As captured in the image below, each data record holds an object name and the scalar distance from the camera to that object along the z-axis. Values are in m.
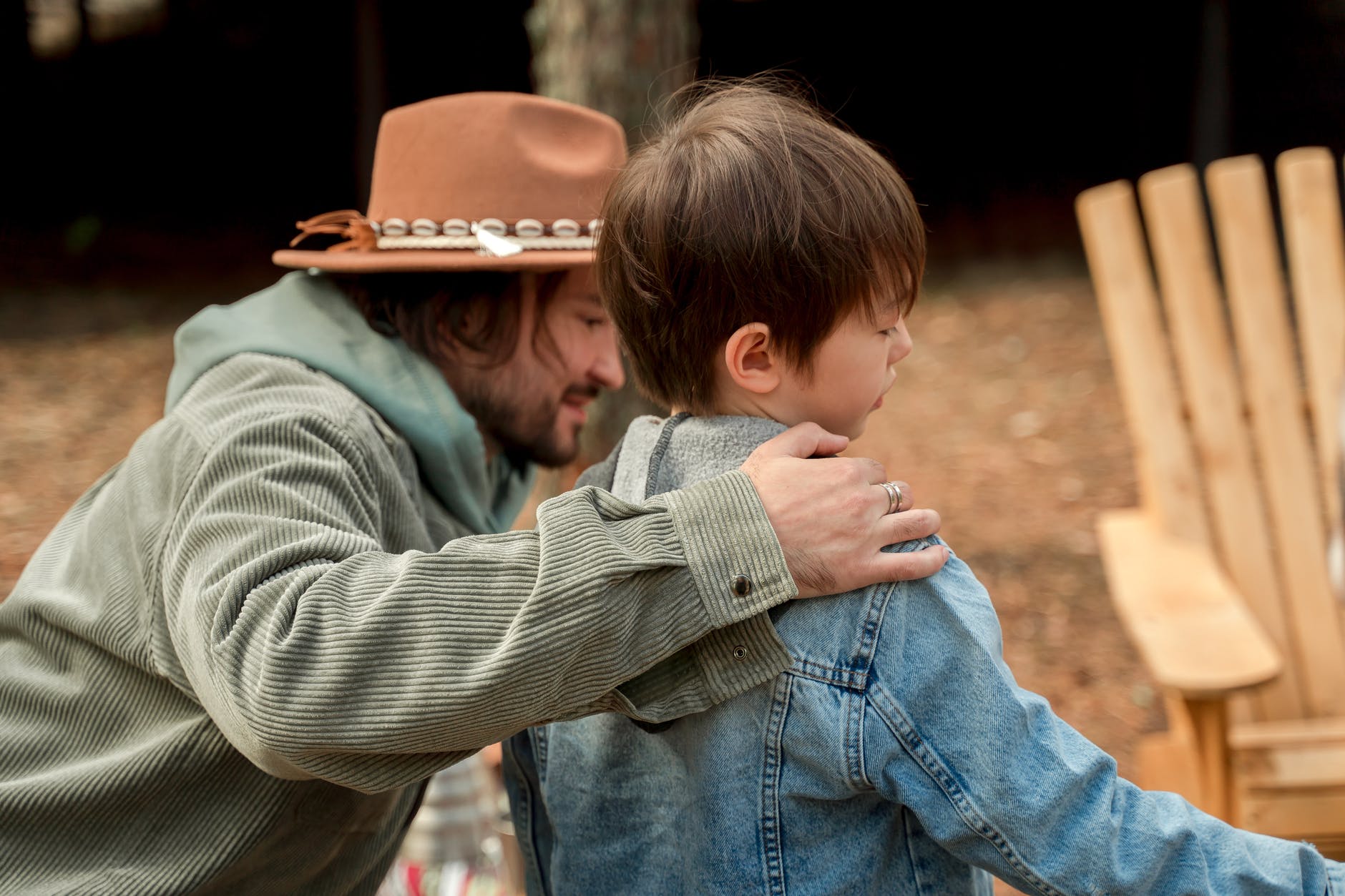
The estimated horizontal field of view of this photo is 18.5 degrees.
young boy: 2.11
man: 2.12
